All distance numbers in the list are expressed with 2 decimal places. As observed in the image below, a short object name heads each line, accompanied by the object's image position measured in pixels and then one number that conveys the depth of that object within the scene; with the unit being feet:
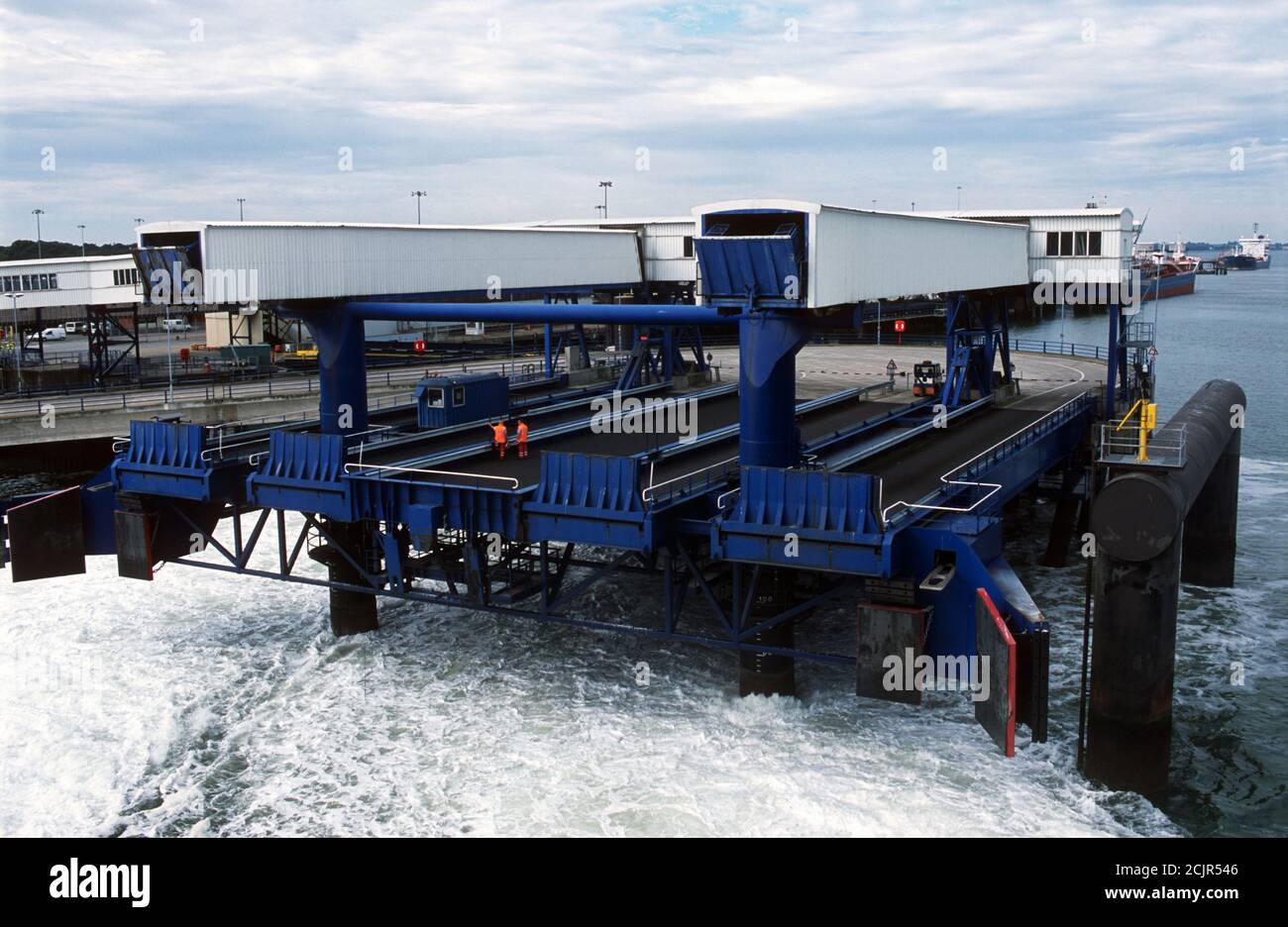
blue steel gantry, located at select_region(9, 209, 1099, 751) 76.54
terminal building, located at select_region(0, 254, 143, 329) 208.85
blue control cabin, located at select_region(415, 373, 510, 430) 123.44
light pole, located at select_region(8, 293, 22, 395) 228.00
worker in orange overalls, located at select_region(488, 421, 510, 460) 103.35
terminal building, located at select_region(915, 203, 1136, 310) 151.64
